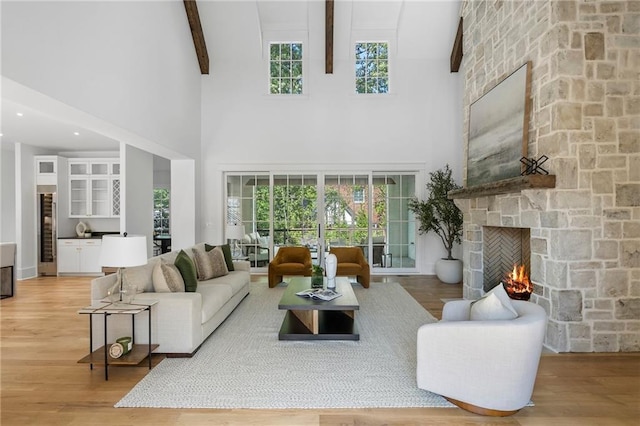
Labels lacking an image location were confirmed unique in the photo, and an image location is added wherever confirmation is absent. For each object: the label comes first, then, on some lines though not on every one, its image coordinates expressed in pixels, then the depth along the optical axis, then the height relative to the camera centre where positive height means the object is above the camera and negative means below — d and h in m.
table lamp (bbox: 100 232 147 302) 2.87 -0.32
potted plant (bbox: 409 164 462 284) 6.46 -0.08
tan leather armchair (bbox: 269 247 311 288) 5.95 -0.88
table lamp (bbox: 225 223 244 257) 6.44 -0.33
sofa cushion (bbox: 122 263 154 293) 3.38 -0.62
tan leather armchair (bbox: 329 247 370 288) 5.88 -0.87
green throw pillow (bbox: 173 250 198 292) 3.68 -0.62
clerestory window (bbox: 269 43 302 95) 7.29 +2.99
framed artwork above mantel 3.71 +0.98
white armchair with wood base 2.18 -0.94
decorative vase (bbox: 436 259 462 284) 6.43 -1.06
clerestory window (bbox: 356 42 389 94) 7.27 +3.00
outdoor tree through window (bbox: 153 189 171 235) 11.35 +0.09
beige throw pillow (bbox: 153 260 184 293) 3.44 -0.66
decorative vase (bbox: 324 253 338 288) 4.21 -0.70
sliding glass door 7.29 -0.02
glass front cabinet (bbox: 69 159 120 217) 7.52 +0.53
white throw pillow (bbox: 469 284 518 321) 2.35 -0.64
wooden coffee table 3.52 -1.19
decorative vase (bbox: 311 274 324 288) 4.25 -0.83
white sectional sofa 3.13 -0.97
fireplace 4.39 -0.50
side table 2.77 -1.14
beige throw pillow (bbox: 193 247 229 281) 4.57 -0.67
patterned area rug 2.45 -1.29
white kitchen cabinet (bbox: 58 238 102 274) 7.23 -0.91
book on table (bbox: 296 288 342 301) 3.73 -0.89
